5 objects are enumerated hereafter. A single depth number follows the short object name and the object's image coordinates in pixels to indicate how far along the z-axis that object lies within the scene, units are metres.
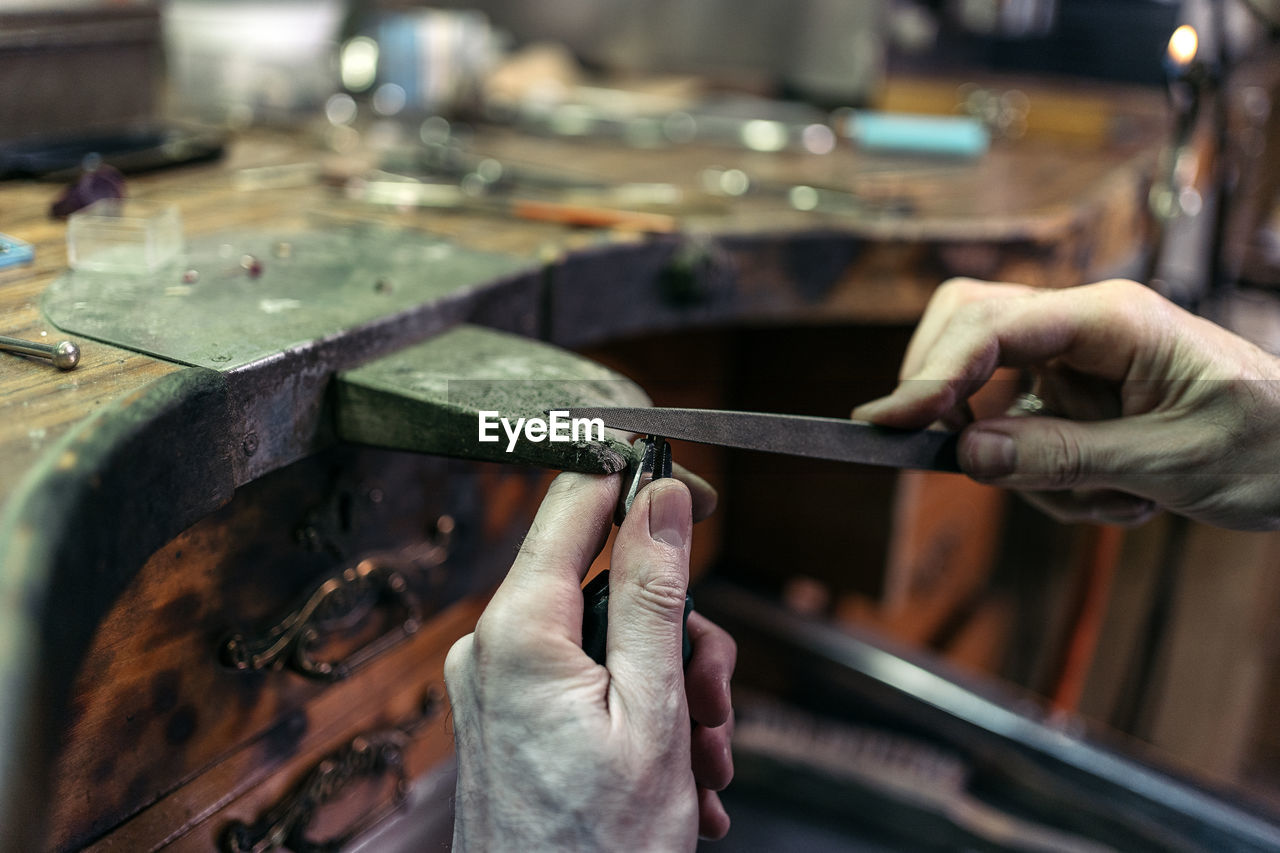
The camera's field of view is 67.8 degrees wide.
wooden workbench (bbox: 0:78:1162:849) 0.40
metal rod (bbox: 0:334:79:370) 0.50
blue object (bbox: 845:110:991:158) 1.40
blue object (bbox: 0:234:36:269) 0.69
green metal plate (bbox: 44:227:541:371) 0.56
